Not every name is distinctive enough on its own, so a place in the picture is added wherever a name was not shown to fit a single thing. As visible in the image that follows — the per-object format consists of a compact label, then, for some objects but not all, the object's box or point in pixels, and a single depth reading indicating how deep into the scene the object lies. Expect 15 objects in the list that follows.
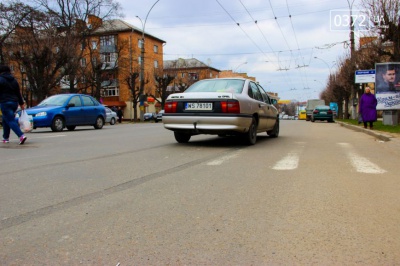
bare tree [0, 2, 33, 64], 33.09
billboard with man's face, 17.22
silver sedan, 8.17
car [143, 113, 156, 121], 49.41
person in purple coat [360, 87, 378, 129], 14.18
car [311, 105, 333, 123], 33.19
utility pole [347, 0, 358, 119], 26.15
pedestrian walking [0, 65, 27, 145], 8.74
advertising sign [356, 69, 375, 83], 24.46
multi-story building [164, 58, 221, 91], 68.31
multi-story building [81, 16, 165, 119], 49.31
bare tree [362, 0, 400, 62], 19.20
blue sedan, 14.20
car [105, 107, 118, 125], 26.62
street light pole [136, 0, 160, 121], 35.62
